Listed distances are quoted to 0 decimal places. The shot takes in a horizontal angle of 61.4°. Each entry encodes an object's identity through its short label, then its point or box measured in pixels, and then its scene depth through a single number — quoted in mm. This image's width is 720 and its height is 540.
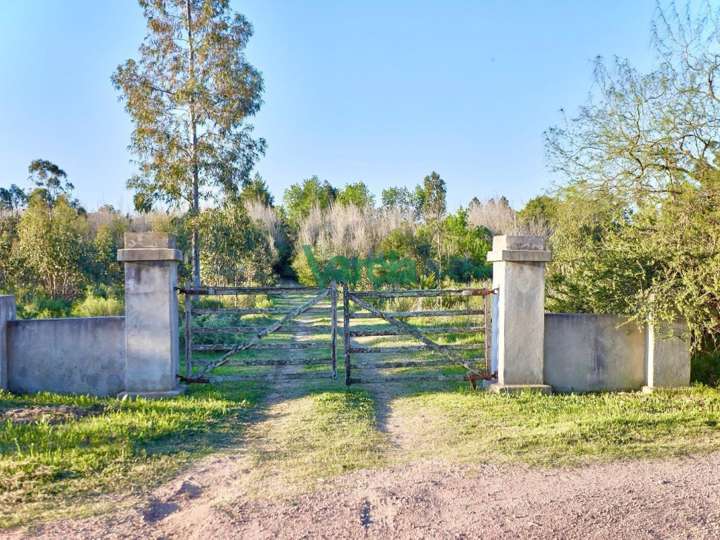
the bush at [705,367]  8836
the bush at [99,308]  15773
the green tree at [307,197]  49884
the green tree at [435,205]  29703
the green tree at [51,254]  20281
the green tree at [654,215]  7906
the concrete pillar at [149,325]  7938
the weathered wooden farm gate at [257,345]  8289
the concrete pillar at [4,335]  8016
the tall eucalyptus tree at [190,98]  18078
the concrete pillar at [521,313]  8188
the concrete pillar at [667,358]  8344
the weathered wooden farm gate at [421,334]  8499
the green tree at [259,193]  45375
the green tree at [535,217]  36094
